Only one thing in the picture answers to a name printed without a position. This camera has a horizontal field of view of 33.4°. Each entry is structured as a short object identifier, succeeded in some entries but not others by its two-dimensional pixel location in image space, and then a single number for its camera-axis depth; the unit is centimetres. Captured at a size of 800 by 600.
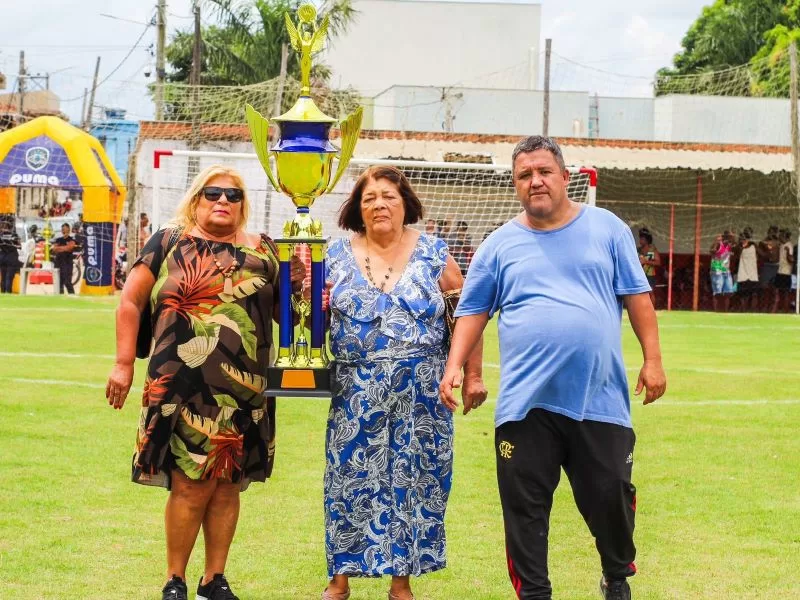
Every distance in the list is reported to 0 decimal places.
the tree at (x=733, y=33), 5012
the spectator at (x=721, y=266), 2815
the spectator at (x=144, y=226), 2735
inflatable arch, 2886
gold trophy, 570
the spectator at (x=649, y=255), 2733
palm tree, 3638
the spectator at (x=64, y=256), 2950
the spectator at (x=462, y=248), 2231
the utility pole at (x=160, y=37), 3762
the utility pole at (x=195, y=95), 2629
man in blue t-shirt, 511
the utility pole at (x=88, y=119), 4973
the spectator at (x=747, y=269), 2805
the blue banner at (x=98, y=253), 2855
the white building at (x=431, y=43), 4972
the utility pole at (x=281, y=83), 2903
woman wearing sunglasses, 557
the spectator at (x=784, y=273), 2845
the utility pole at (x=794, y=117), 2761
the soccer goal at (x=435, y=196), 2420
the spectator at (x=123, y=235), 3437
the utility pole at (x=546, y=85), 3184
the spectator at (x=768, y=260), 2911
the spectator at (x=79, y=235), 3022
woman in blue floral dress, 571
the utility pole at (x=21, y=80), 5226
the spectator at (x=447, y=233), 2269
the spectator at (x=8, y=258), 3005
